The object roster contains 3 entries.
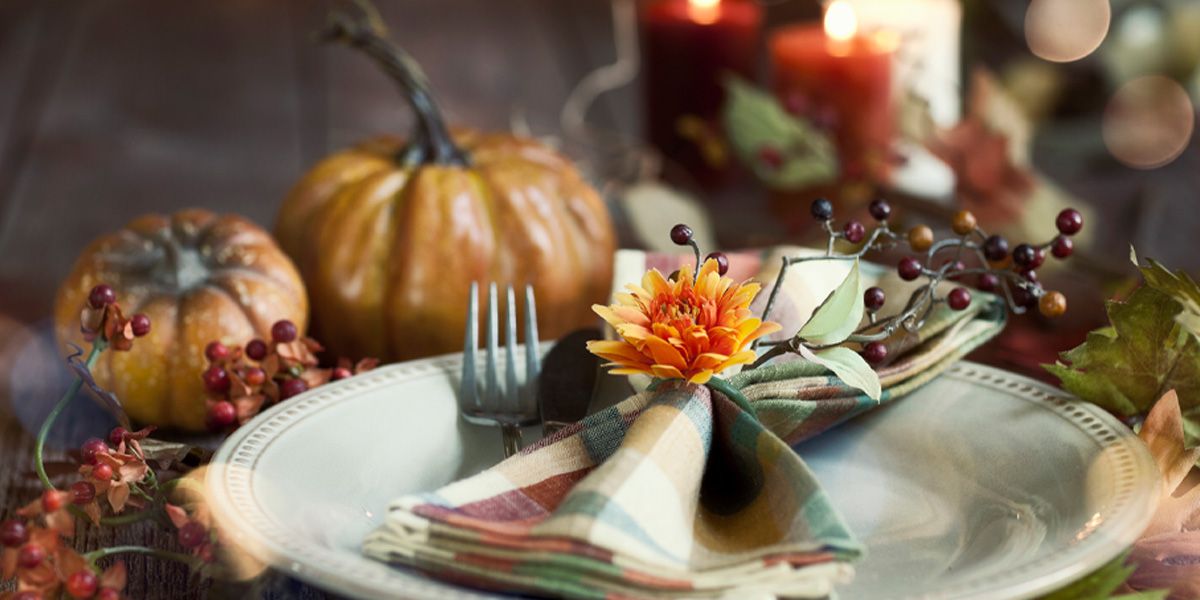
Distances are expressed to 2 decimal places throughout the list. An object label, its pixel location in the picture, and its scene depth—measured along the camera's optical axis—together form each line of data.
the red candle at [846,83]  1.22
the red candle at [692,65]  1.33
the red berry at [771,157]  1.18
